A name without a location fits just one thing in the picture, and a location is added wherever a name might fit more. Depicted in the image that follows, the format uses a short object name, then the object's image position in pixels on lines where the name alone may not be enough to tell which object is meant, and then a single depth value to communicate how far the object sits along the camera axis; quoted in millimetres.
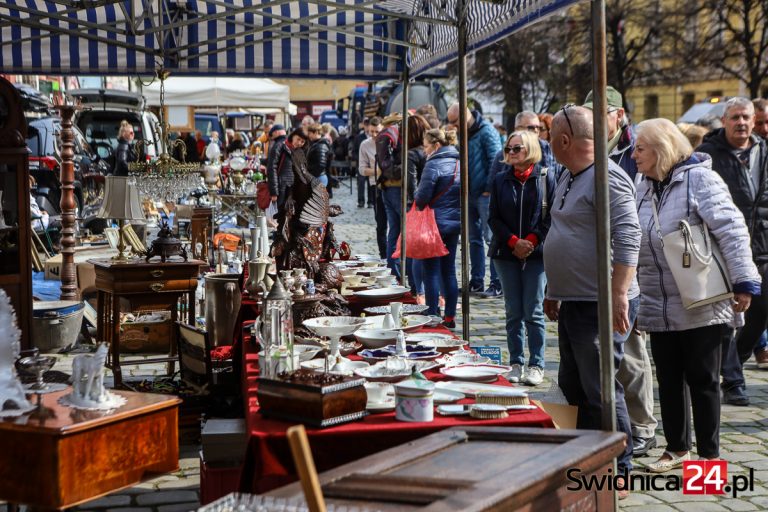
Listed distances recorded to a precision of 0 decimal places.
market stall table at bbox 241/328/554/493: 3105
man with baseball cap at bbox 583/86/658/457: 5156
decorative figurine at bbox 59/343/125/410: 3162
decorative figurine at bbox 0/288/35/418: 3131
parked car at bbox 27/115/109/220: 13898
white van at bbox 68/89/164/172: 19859
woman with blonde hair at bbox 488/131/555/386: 6410
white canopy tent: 18953
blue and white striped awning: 7359
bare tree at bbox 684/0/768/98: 31828
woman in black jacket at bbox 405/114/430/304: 8992
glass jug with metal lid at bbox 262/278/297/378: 3779
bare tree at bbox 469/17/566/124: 39062
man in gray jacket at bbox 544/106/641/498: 4176
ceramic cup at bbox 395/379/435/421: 3258
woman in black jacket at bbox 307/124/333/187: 11242
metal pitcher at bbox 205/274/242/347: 7141
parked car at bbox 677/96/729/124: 23075
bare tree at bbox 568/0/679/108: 35438
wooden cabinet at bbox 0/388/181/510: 2883
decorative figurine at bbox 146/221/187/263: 6797
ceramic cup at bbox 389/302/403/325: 4816
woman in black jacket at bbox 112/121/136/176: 15617
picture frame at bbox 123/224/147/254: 8442
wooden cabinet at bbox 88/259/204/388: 6574
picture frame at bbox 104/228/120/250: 9039
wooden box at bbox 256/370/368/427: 3178
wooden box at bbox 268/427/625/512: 2312
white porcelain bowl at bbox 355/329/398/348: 4398
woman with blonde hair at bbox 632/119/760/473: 4680
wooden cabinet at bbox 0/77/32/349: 5832
